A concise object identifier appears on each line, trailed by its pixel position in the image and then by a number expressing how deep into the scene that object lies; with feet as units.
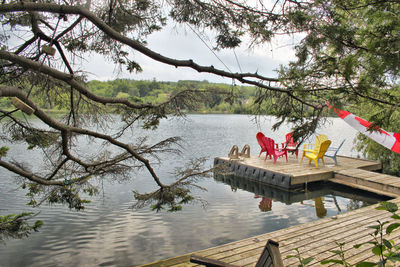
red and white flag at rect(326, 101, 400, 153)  18.47
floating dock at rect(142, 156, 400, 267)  10.87
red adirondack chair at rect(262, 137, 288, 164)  32.76
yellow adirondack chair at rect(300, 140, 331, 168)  28.97
